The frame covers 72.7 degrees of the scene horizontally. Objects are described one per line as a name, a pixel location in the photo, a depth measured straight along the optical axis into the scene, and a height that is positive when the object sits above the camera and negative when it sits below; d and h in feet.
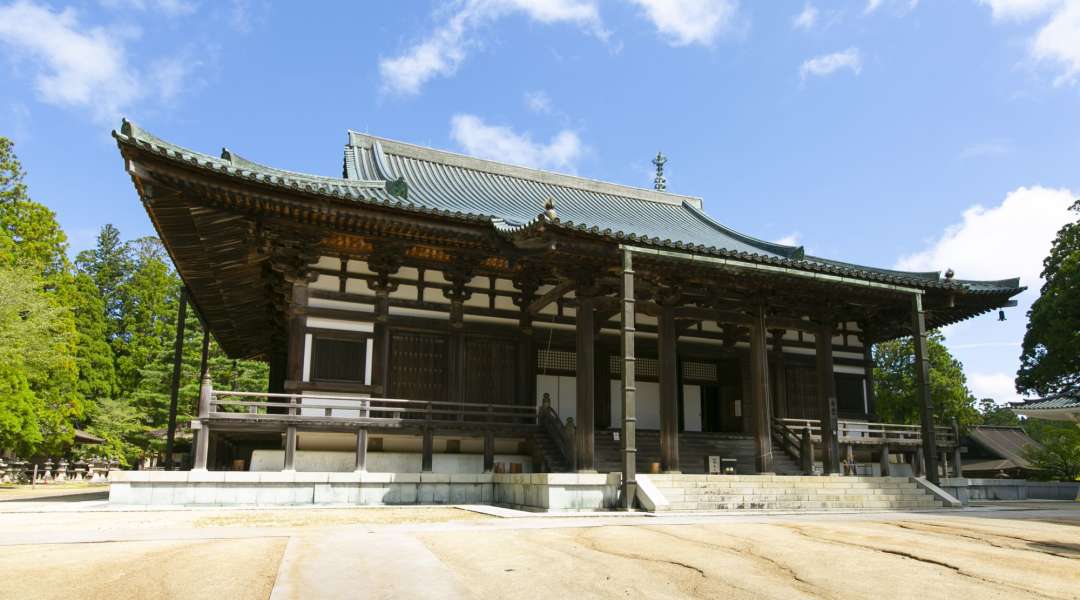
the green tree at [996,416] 247.29 +8.56
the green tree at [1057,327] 84.99 +13.40
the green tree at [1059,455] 78.79 -1.45
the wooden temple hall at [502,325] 47.98 +8.95
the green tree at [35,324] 89.40 +13.53
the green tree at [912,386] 136.46 +10.08
